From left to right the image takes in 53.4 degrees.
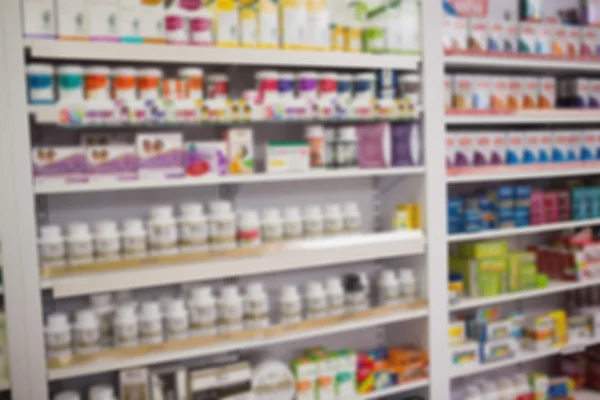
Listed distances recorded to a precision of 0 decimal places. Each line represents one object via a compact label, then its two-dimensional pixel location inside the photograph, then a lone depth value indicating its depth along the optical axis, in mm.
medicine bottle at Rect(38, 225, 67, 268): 2398
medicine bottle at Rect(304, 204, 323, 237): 2861
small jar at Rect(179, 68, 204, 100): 2586
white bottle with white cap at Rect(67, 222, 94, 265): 2436
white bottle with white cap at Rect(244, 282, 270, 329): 2738
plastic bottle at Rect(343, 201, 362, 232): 2957
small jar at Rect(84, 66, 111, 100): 2424
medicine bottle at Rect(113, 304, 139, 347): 2502
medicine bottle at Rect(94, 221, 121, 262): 2480
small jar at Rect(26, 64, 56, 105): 2328
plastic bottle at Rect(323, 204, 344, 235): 2908
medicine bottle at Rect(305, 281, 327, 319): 2885
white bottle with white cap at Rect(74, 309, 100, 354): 2457
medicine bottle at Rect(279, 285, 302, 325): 2812
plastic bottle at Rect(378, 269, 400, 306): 3076
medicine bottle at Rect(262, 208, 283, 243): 2783
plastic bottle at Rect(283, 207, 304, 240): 2816
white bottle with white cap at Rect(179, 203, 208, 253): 2607
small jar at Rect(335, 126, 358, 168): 2910
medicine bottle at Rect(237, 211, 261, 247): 2721
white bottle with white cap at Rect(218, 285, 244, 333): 2686
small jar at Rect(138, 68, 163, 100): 2508
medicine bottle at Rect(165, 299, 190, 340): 2580
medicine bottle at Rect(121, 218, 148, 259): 2523
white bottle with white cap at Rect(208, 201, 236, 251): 2662
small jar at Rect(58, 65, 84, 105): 2389
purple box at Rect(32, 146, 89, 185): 2354
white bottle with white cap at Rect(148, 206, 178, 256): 2561
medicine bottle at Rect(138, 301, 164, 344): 2539
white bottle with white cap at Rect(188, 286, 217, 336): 2631
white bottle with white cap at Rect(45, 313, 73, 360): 2396
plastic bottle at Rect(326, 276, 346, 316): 2930
